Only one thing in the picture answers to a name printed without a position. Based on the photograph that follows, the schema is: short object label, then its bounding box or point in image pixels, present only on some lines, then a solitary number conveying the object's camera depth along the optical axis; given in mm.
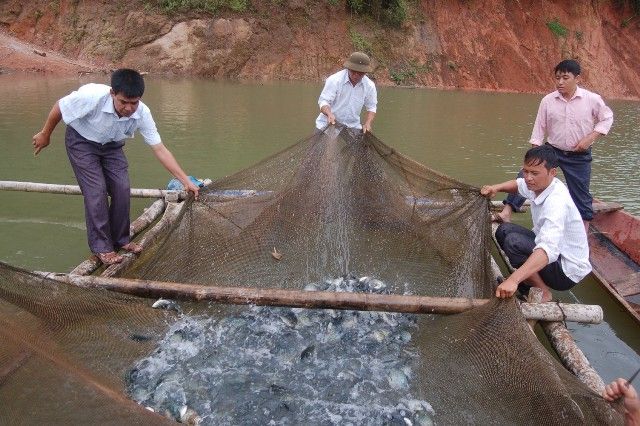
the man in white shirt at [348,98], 4883
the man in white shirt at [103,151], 3316
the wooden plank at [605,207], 5113
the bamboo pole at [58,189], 4879
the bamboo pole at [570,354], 2500
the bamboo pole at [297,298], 2680
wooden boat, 4148
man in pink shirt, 4195
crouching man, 2855
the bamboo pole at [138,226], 3426
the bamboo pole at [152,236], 3356
